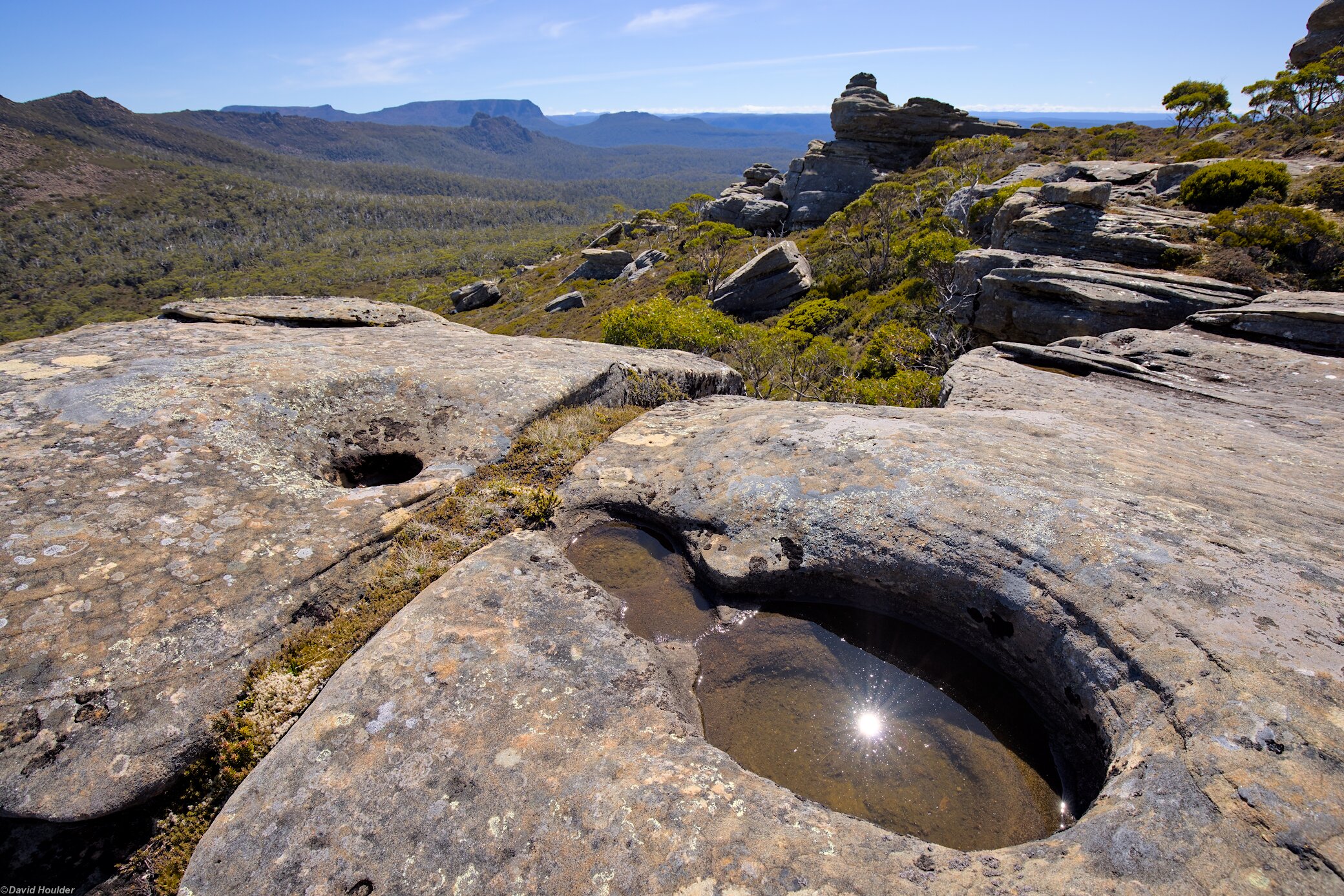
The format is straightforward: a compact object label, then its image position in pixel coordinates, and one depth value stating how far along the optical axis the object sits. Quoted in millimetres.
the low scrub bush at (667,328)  23000
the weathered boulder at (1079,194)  19875
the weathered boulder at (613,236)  88688
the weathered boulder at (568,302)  62594
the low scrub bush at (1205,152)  31562
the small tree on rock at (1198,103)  52188
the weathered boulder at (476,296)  84938
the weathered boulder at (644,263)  67938
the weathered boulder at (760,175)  79438
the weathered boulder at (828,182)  62500
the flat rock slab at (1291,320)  11227
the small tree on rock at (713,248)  51491
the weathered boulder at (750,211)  65312
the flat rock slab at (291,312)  11234
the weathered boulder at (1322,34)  48250
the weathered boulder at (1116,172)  26094
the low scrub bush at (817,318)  31922
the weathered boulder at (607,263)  75188
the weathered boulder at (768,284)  38594
